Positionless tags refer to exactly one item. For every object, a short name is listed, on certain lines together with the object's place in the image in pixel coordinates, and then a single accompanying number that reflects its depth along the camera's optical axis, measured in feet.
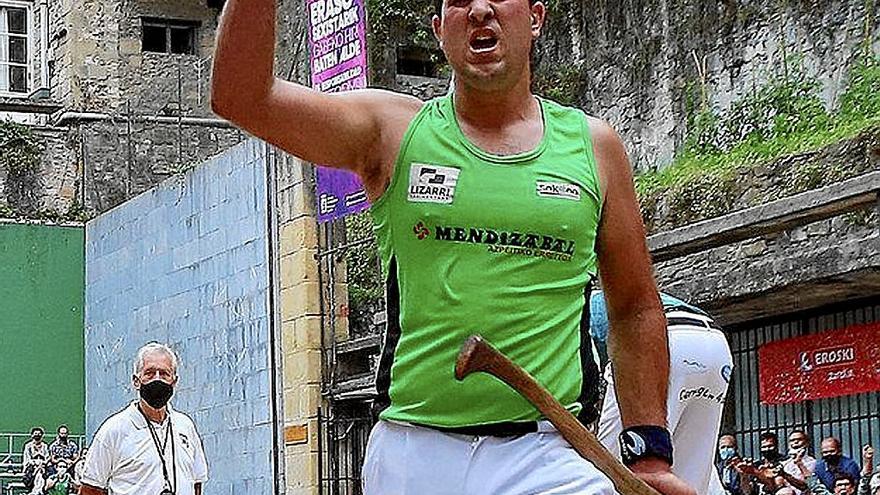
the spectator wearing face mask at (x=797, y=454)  44.47
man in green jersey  12.93
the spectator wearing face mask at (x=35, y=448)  81.41
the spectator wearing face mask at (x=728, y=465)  45.24
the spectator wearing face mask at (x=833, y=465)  43.45
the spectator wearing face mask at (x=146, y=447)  35.27
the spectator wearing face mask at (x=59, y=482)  78.54
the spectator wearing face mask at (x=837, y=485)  42.60
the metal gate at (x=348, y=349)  60.59
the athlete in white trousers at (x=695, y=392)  23.02
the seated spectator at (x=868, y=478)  40.78
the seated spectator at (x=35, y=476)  79.15
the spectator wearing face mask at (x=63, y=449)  80.89
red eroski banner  45.29
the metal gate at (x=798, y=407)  46.14
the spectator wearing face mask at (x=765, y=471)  43.62
